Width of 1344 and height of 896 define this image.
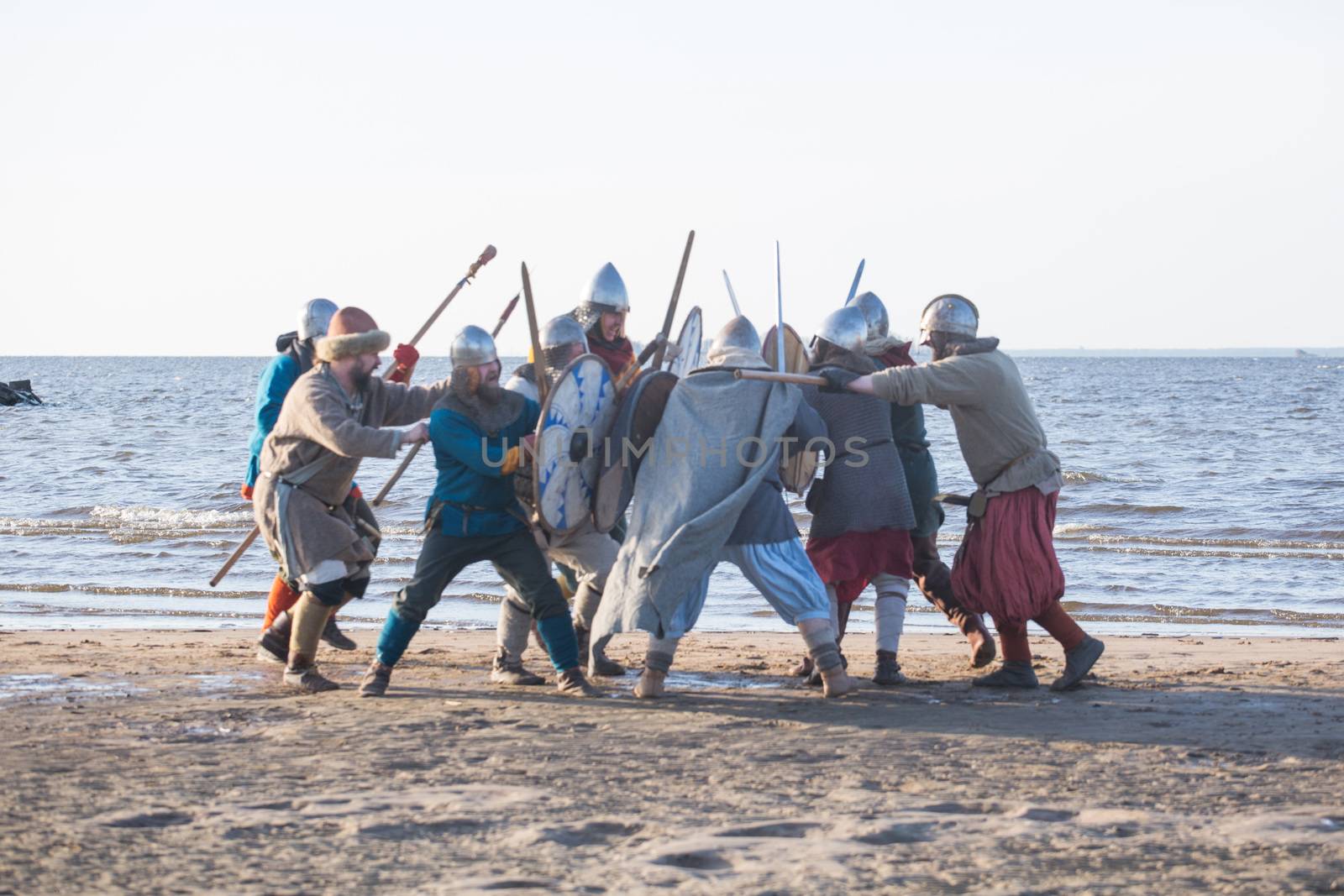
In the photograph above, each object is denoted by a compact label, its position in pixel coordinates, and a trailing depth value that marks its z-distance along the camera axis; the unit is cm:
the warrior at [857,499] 1177
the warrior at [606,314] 1248
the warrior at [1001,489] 1136
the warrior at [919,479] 1257
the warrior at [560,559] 1189
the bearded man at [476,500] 1081
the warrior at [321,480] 1110
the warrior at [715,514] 1076
